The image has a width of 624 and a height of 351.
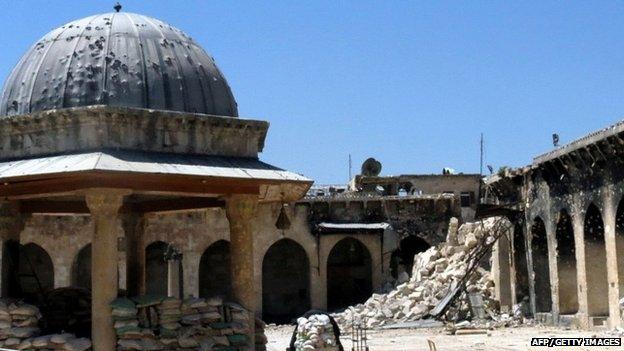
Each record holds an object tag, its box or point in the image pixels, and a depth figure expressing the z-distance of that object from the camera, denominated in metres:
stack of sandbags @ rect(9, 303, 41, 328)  12.59
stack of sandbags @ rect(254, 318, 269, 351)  13.71
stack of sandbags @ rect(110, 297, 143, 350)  11.80
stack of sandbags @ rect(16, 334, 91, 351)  11.87
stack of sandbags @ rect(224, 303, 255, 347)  12.65
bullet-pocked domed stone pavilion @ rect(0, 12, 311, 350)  11.91
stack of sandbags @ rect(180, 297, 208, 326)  12.54
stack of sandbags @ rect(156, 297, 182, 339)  12.34
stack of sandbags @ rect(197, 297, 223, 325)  12.62
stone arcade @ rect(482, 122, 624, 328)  22.67
